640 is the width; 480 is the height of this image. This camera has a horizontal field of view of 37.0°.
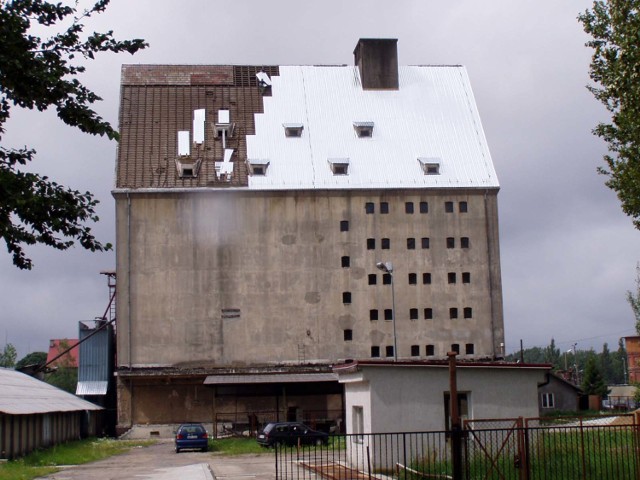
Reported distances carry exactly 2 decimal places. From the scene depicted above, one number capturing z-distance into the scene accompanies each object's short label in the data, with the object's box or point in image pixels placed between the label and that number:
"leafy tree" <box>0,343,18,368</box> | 115.31
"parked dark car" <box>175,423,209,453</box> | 43.97
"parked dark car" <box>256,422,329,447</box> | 43.93
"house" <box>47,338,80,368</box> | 126.00
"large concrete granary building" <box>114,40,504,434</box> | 59.78
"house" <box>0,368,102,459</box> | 38.75
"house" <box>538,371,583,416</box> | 74.19
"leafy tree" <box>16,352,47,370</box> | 148.80
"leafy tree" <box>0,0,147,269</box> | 15.24
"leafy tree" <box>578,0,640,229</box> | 23.98
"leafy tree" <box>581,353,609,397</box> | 96.12
